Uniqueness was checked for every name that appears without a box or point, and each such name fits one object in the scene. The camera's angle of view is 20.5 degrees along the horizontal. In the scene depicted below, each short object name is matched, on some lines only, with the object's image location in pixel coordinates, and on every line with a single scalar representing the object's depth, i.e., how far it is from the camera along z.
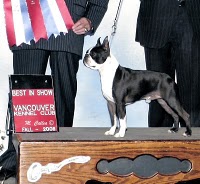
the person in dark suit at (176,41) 3.55
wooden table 2.73
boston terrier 3.06
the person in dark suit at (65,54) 3.54
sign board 3.07
